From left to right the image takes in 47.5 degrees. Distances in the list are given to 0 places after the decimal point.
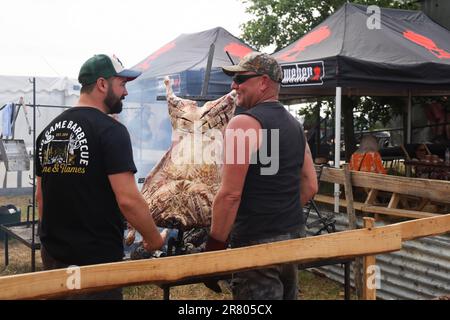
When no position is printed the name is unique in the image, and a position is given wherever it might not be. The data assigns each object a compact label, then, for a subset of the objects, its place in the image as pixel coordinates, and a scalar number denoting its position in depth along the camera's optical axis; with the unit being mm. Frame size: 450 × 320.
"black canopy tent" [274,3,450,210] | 6879
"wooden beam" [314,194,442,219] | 5469
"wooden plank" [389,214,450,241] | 2734
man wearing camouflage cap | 2516
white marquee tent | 11734
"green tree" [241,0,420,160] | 12688
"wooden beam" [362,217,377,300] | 2551
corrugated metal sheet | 5035
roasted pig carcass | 3676
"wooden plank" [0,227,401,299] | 1774
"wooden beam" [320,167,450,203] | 4859
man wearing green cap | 2357
